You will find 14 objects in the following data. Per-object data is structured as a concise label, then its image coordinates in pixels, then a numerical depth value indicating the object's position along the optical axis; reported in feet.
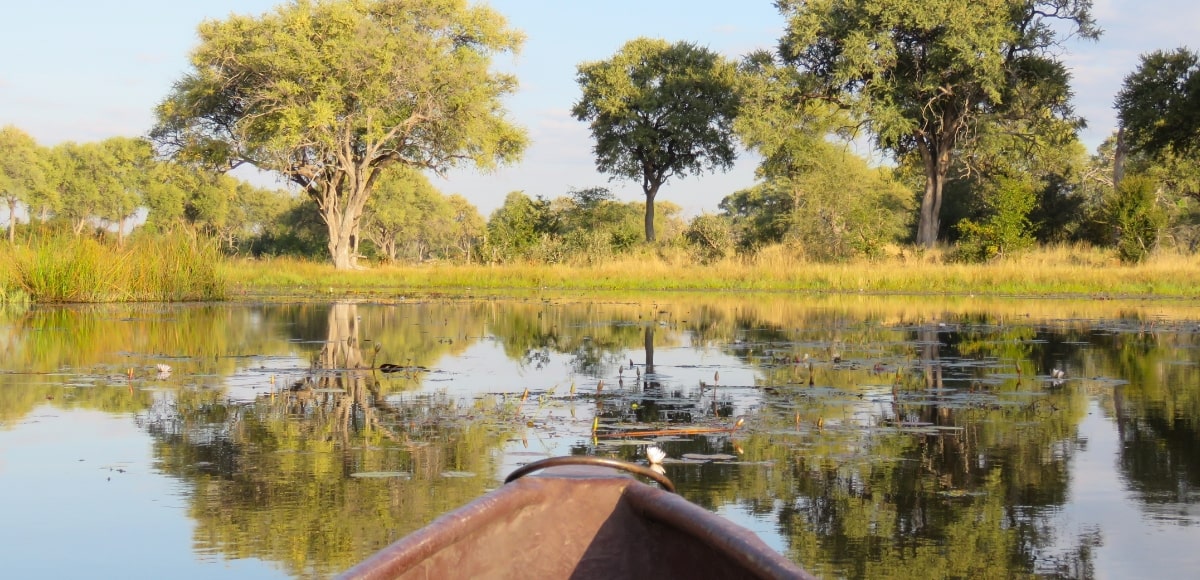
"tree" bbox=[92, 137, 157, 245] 267.39
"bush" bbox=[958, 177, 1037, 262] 113.39
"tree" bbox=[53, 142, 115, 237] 266.57
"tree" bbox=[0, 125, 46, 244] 253.44
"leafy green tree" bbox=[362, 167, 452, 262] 260.01
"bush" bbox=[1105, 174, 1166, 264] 107.34
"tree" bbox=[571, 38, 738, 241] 163.32
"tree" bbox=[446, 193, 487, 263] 328.90
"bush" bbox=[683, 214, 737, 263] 124.98
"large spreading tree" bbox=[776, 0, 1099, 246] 119.85
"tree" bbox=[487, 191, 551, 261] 125.59
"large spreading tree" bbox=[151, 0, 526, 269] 123.85
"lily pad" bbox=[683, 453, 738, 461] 22.36
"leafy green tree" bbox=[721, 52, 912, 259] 118.83
